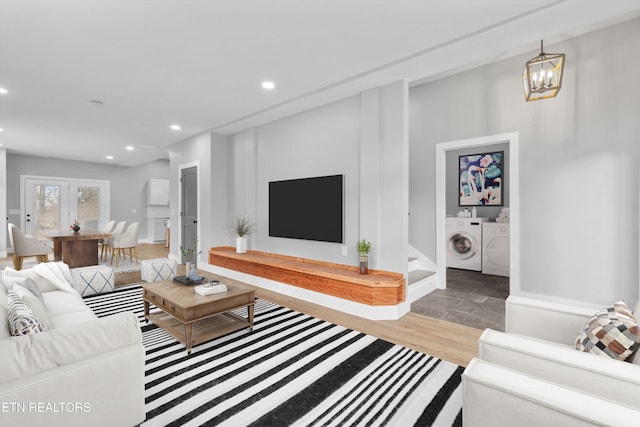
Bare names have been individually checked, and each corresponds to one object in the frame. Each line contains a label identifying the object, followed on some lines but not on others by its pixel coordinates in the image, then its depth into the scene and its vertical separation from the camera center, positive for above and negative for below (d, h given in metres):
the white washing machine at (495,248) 5.01 -0.57
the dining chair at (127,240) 6.11 -0.49
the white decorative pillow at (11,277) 2.23 -0.49
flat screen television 3.98 +0.09
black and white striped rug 1.72 -1.12
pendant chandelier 2.41 +1.12
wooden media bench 3.23 -0.75
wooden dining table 5.43 -0.59
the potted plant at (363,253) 3.53 -0.45
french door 7.84 +0.33
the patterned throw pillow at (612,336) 1.29 -0.54
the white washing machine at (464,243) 5.30 -0.50
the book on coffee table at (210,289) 2.73 -0.67
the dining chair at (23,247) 5.23 -0.55
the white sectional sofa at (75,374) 1.23 -0.70
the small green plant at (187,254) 3.16 -0.40
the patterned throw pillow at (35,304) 1.70 -0.54
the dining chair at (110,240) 6.76 -0.54
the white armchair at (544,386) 0.97 -0.62
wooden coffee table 2.51 -0.82
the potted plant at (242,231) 5.10 -0.27
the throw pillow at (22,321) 1.41 -0.50
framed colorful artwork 5.40 +0.66
